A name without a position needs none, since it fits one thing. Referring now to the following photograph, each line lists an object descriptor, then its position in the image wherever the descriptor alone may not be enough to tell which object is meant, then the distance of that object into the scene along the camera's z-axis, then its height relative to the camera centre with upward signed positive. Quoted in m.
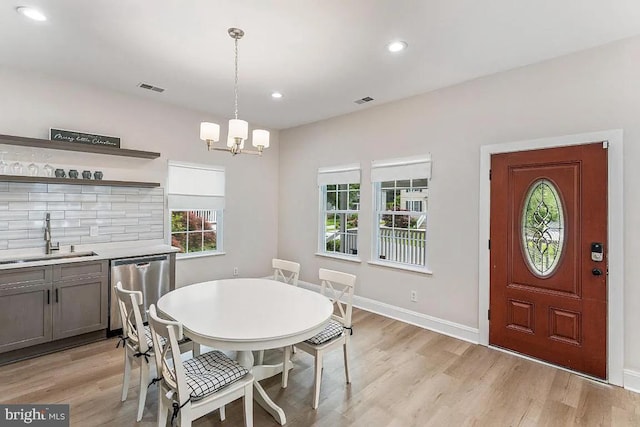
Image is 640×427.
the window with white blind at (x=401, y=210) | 3.98 +0.02
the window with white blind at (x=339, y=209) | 4.77 +0.03
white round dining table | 1.84 -0.71
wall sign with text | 3.47 +0.85
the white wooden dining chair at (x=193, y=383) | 1.64 -0.99
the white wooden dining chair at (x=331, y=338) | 2.38 -1.00
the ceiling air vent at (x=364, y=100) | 4.08 +1.48
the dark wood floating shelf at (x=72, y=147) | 3.20 +0.73
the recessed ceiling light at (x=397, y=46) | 2.72 +1.46
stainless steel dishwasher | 3.46 -0.76
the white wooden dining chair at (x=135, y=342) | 2.06 -0.92
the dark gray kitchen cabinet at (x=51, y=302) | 2.87 -0.90
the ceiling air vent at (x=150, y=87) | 3.74 +1.51
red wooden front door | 2.72 -0.41
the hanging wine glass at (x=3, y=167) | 3.21 +0.45
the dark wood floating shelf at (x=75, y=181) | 3.15 +0.34
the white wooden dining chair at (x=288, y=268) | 3.30 -0.60
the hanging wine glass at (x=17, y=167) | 3.26 +0.46
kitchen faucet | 3.47 -0.27
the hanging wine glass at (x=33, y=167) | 3.37 +0.47
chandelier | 2.43 +0.62
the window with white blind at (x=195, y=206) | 4.55 +0.08
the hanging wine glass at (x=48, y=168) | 3.49 +0.48
